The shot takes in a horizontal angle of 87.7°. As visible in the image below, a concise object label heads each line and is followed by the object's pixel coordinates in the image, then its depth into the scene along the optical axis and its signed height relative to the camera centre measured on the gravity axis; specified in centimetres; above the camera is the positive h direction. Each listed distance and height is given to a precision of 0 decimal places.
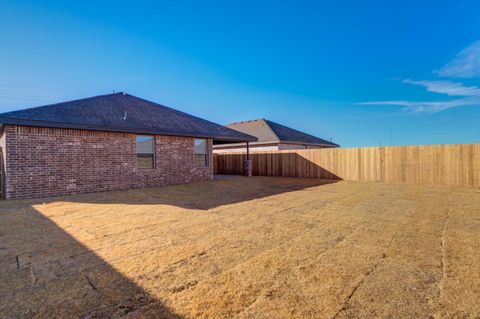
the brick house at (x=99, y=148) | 822 +51
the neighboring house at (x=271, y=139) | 2002 +173
